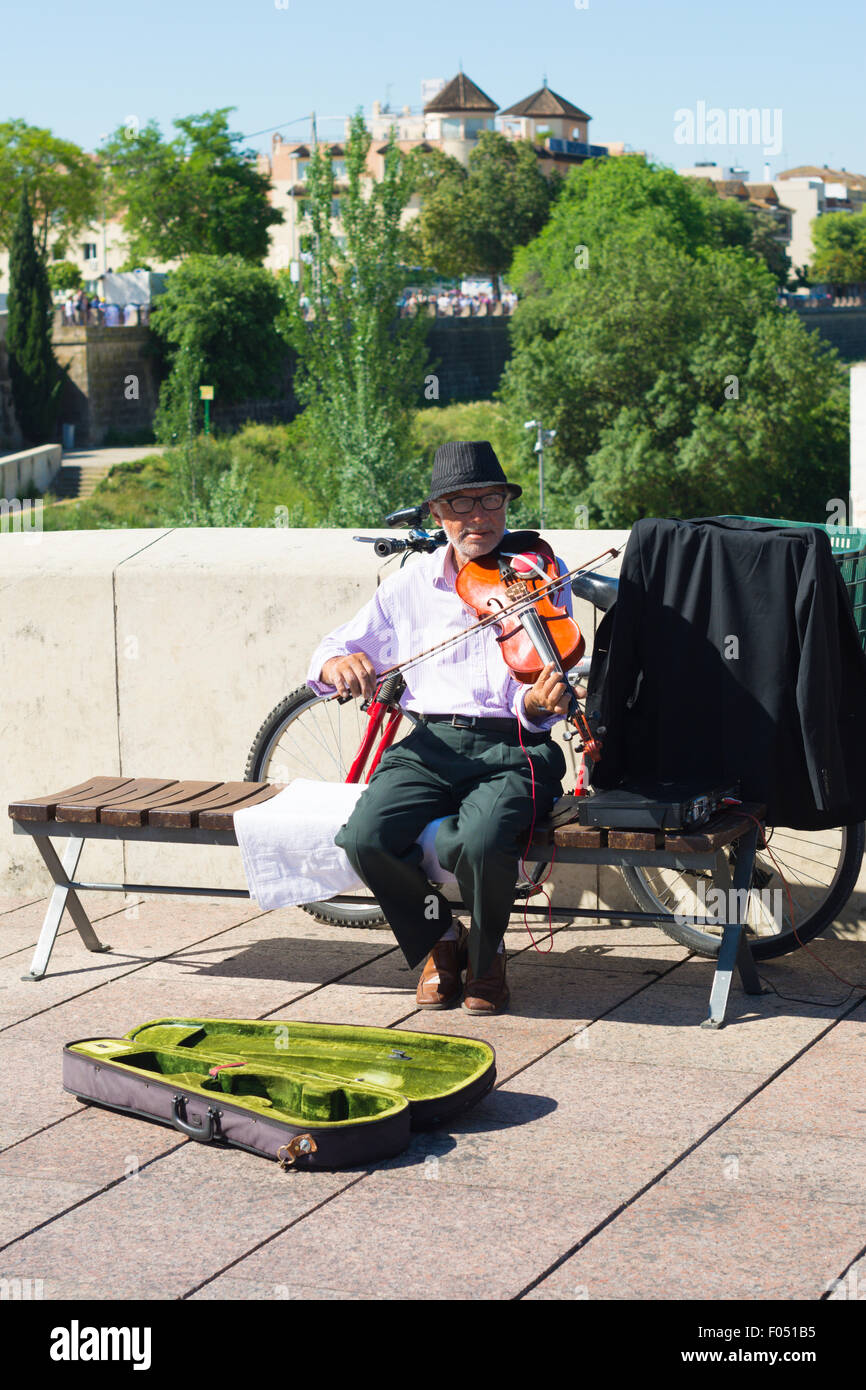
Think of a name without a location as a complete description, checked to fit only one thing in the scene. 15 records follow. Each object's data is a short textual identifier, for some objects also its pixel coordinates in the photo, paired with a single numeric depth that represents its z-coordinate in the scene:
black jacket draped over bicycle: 4.42
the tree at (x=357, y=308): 55.47
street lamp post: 57.22
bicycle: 4.86
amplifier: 4.29
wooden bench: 4.32
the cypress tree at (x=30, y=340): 62.12
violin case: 3.59
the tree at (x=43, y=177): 70.31
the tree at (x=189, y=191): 77.38
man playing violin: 4.39
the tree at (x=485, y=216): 95.38
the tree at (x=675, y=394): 58.31
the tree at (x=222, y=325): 67.44
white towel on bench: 4.63
